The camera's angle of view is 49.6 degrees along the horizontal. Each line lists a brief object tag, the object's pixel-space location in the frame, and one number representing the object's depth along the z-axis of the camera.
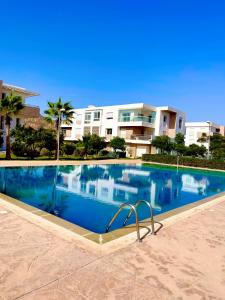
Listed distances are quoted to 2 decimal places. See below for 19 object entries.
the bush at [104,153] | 41.72
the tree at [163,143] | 38.62
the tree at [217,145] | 39.88
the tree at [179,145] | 38.99
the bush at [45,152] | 32.32
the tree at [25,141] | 28.45
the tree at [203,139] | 61.95
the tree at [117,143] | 39.41
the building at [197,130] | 68.25
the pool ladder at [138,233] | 5.74
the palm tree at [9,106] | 24.70
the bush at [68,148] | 35.44
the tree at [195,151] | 38.88
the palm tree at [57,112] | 28.95
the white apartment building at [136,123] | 43.62
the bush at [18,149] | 29.06
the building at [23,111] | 35.12
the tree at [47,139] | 29.76
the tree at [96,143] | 35.53
